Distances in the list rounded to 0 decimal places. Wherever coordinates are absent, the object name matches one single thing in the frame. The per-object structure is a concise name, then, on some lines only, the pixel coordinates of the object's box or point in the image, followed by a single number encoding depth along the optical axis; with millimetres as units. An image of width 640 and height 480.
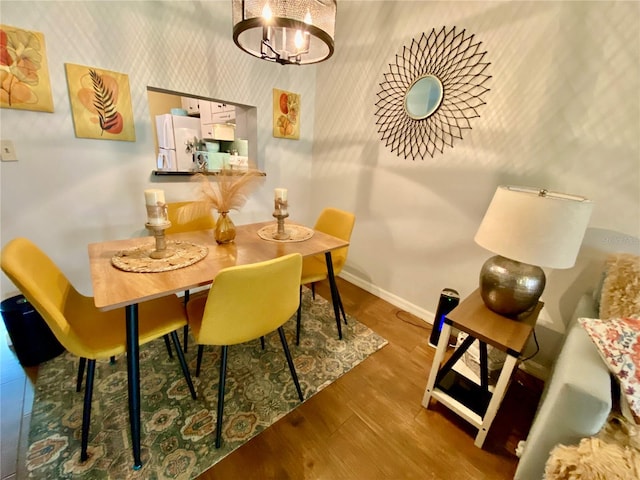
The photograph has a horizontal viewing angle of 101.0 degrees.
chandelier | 1021
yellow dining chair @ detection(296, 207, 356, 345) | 1838
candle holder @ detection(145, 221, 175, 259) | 1239
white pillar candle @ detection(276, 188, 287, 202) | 1600
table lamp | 1051
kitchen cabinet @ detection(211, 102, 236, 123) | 2980
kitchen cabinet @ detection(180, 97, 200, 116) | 3617
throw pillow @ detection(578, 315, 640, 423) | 800
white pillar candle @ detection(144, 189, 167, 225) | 1143
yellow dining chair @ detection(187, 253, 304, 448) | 953
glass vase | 1512
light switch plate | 1495
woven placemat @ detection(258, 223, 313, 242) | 1675
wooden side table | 1142
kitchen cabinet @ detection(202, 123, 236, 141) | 2777
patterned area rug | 1118
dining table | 982
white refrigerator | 3186
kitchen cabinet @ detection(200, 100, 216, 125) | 3396
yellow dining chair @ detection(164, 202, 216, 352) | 1827
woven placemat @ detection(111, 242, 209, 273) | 1157
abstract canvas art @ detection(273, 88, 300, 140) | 2533
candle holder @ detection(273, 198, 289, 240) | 1627
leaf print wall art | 1628
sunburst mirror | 1683
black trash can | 1482
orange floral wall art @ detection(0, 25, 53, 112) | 1413
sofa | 780
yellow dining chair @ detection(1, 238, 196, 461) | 883
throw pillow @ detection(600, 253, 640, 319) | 1045
